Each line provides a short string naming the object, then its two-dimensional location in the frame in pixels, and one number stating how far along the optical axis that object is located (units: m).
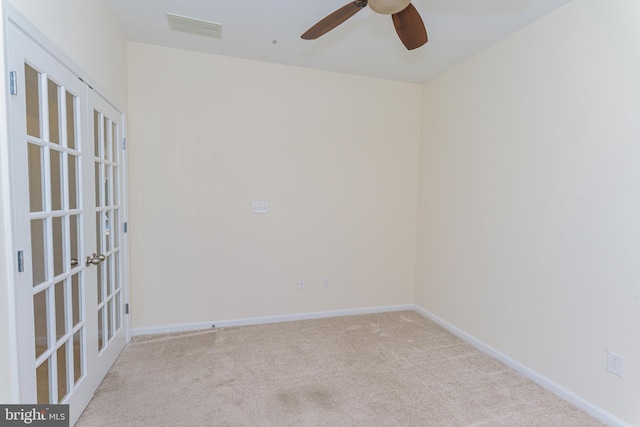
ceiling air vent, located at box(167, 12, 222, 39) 2.44
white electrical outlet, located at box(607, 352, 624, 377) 1.90
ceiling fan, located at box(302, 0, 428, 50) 1.63
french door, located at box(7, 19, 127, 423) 1.36
